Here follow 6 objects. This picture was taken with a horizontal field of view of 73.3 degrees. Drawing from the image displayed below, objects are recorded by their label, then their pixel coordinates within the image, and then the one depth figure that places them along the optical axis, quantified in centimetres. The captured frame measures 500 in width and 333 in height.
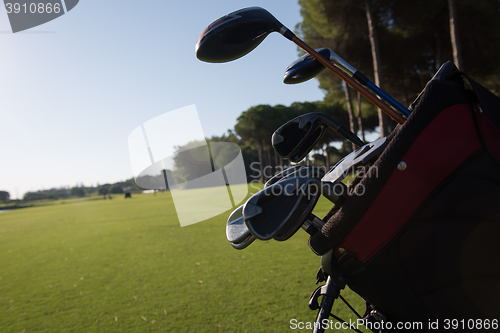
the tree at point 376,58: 861
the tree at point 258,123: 2364
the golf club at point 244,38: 41
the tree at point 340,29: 1024
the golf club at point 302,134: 48
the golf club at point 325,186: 31
